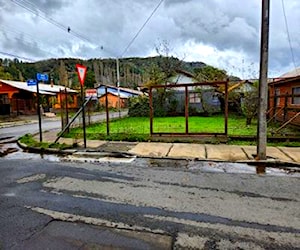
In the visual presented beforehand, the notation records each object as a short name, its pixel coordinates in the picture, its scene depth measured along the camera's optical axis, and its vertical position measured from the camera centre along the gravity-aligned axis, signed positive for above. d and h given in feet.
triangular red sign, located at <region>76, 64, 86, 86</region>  31.65 +3.75
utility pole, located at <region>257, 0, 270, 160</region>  24.76 +1.51
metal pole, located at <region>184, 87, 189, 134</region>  34.96 +0.09
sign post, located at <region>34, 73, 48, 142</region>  35.06 +3.53
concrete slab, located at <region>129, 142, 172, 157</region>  28.43 -5.05
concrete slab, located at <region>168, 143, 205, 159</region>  27.27 -5.09
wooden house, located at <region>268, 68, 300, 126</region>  47.42 +0.55
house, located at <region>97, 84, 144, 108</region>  149.91 +2.06
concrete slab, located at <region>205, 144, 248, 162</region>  25.96 -5.12
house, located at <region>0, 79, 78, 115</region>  100.11 +3.12
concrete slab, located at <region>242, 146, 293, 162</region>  25.31 -5.10
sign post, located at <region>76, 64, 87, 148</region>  31.65 +3.70
